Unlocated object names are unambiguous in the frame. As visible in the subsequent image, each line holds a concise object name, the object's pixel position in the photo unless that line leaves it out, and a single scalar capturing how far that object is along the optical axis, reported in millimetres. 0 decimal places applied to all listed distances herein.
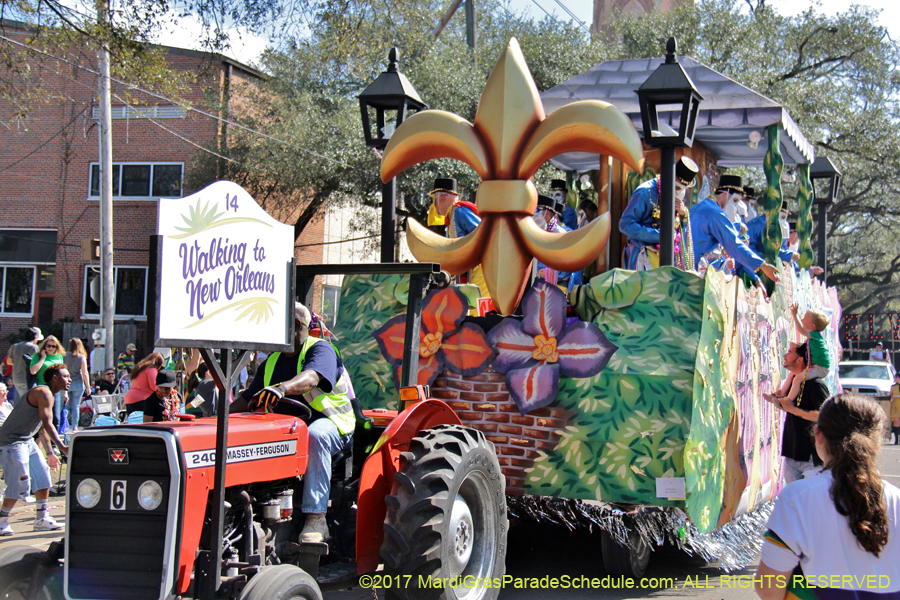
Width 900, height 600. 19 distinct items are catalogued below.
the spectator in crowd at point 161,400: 8523
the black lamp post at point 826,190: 12516
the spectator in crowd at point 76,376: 12055
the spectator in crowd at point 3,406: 8391
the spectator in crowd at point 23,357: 10664
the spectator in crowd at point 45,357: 9703
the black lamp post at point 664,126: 5891
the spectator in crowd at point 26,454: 7043
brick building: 22891
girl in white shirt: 2354
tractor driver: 4156
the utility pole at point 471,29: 18641
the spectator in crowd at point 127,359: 16266
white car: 21438
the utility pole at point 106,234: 14891
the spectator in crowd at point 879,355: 27828
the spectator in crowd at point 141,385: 8555
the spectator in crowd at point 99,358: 14938
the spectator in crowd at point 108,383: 14328
